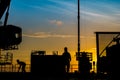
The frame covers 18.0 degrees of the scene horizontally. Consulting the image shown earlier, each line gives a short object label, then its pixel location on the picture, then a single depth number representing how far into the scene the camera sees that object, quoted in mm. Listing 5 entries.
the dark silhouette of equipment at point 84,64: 23406
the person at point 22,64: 32419
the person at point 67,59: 23047
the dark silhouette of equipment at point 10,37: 32906
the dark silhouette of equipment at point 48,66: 23016
